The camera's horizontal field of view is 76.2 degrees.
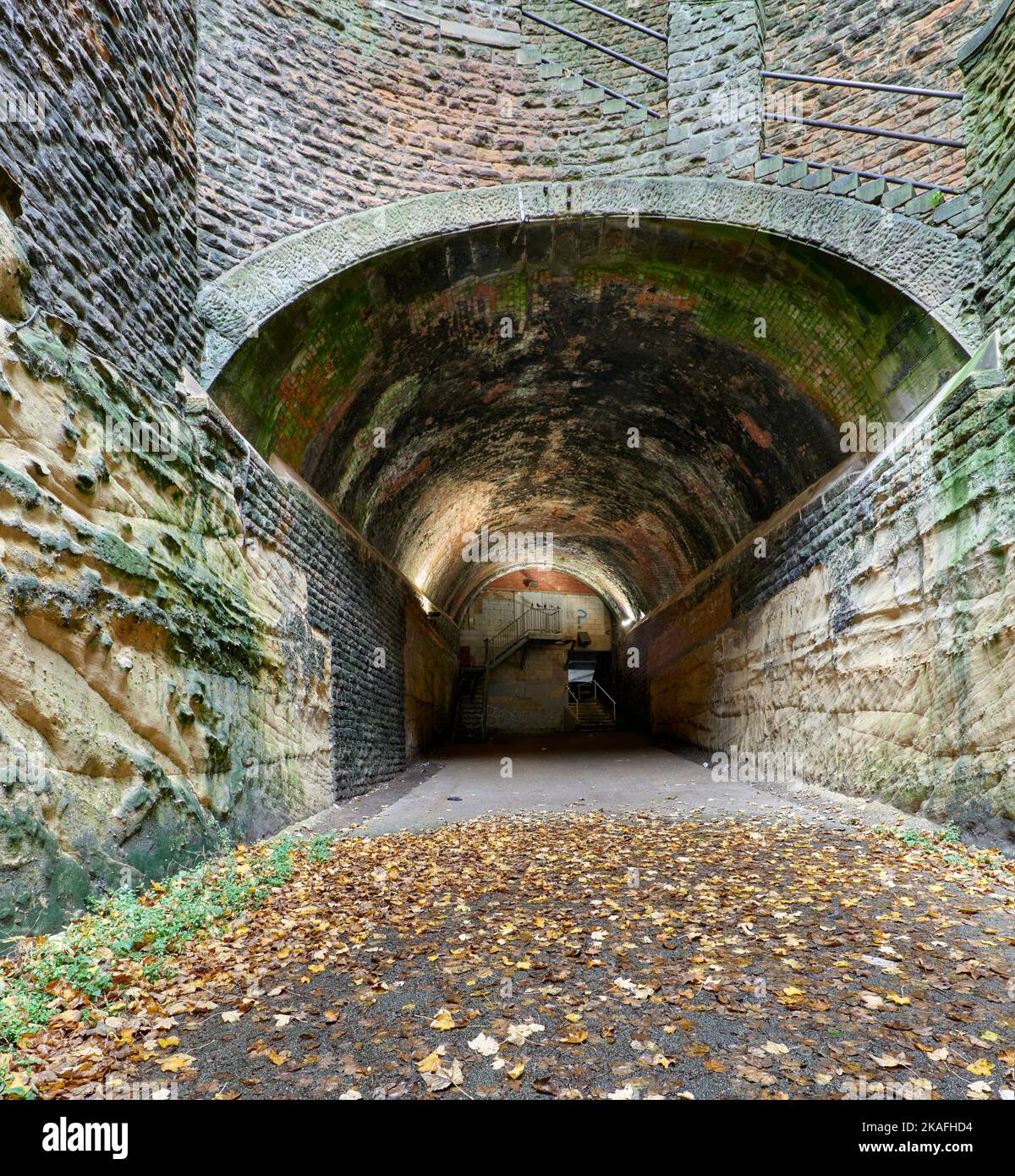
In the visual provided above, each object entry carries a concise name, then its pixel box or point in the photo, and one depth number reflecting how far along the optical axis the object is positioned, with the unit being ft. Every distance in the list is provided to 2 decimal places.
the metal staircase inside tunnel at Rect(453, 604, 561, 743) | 68.64
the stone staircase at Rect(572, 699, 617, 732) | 76.74
